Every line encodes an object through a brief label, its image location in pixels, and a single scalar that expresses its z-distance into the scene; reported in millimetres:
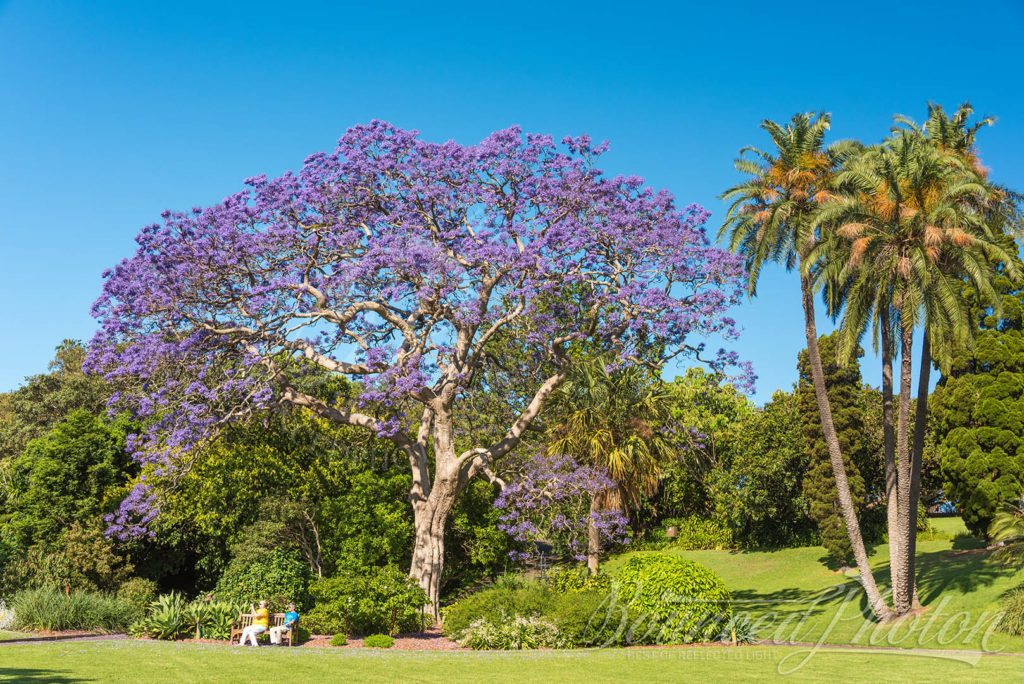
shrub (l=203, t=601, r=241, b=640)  20047
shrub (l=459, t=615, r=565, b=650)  17312
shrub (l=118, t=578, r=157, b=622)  23367
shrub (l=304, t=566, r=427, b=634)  19500
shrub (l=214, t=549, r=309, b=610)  22250
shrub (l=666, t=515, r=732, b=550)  40375
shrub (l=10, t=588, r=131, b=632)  21250
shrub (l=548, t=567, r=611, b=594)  19656
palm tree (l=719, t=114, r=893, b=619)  26125
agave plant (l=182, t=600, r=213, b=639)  20109
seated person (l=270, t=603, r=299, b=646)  18500
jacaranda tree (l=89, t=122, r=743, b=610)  21531
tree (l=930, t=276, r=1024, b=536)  27516
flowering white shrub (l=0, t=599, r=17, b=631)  21344
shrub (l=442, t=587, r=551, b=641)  17891
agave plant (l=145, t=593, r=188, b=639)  19578
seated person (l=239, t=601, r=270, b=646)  18438
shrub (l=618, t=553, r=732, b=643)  18109
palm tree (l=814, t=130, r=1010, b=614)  23734
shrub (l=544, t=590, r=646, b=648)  17406
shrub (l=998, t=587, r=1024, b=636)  19844
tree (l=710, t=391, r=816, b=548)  35094
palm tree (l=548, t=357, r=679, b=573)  29400
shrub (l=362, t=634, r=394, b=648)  17875
